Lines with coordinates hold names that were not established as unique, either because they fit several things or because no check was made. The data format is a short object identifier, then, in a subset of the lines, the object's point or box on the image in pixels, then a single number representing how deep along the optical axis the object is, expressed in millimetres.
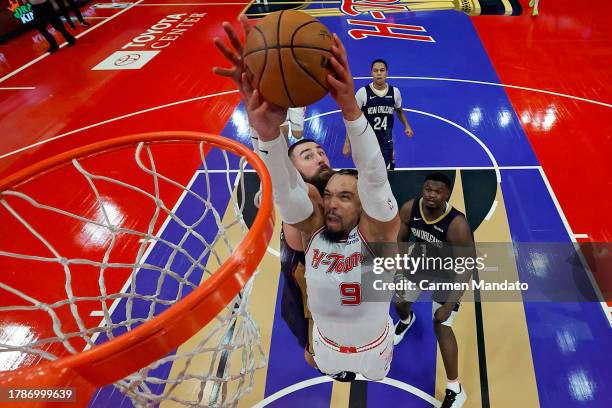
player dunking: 1544
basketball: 1545
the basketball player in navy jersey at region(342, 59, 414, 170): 4539
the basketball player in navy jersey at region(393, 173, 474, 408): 2814
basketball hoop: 1224
